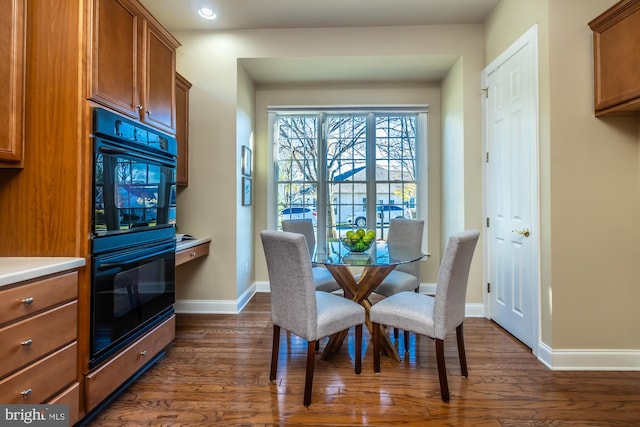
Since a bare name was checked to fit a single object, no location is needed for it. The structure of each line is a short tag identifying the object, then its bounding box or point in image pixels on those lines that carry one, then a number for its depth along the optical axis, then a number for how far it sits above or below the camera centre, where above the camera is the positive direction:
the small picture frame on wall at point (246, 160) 3.55 +0.69
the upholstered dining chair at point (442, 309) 1.84 -0.56
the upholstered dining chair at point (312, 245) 2.89 -0.26
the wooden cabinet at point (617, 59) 1.85 +0.99
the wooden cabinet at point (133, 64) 1.67 +0.97
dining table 2.23 -0.40
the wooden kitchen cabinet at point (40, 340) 1.21 -0.50
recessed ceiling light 3.02 +2.01
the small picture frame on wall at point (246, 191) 3.56 +0.34
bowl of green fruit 2.48 -0.16
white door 2.41 +0.25
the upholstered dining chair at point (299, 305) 1.82 -0.53
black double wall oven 1.62 -0.06
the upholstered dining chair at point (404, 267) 2.65 -0.48
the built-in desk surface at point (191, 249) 2.71 -0.26
